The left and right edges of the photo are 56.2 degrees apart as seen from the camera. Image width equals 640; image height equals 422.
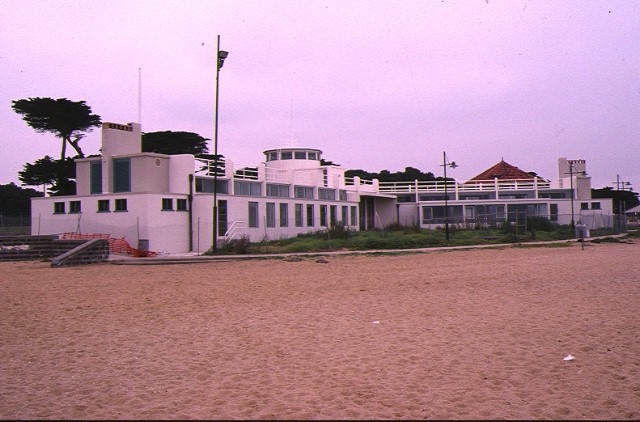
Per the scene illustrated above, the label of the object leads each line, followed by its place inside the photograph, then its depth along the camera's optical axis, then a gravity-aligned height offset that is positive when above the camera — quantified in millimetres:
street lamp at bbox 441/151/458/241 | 39250 +4366
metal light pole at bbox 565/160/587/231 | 60569 +5751
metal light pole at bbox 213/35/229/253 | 28500 +4029
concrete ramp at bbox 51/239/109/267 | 24786 -727
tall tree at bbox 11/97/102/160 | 48250 +10042
